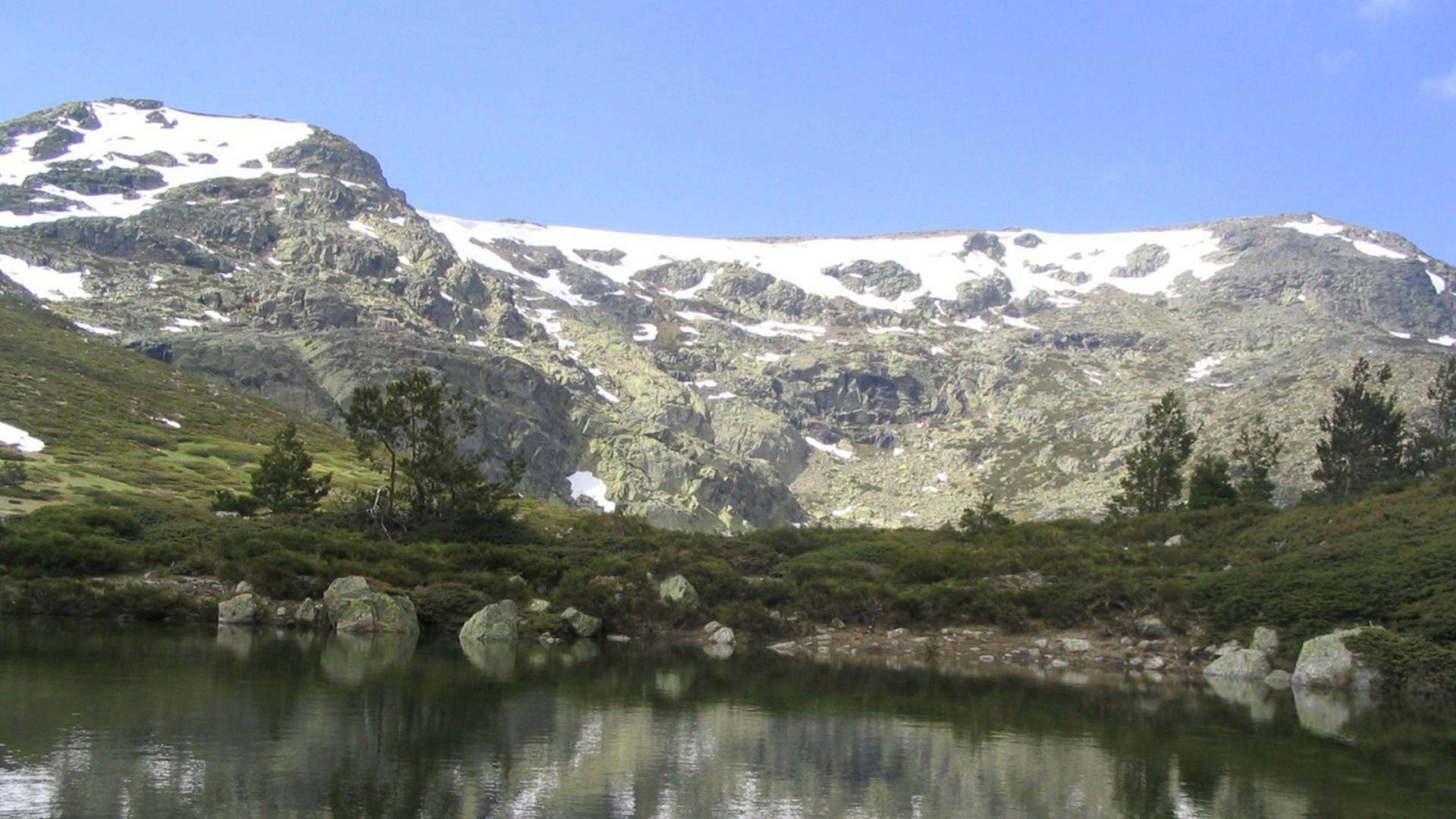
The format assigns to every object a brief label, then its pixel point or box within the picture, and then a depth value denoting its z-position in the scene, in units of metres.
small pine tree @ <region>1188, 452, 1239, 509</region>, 66.00
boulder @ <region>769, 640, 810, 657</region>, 37.50
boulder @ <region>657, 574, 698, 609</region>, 41.59
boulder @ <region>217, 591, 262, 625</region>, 35.22
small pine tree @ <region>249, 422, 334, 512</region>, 54.88
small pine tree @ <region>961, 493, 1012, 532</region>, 67.75
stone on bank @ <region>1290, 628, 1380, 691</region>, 32.03
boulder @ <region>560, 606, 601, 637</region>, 38.81
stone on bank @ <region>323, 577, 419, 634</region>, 35.25
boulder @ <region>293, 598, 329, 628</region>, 35.56
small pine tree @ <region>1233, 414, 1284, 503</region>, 70.62
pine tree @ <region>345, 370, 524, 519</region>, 53.03
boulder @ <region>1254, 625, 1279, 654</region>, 35.41
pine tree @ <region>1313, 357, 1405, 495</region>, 69.69
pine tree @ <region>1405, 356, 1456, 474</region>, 69.69
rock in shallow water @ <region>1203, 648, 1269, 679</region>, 34.47
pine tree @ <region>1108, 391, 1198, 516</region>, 74.12
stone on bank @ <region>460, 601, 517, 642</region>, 35.75
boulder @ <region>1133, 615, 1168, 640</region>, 38.97
